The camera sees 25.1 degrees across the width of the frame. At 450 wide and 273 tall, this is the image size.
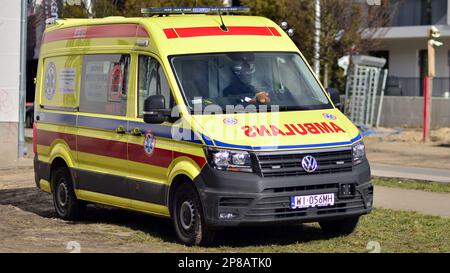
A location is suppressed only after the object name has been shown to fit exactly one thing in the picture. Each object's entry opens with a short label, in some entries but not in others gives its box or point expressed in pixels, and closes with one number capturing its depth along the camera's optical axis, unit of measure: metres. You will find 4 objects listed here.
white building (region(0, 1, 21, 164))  21.48
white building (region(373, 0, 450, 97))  39.06
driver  10.72
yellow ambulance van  9.91
